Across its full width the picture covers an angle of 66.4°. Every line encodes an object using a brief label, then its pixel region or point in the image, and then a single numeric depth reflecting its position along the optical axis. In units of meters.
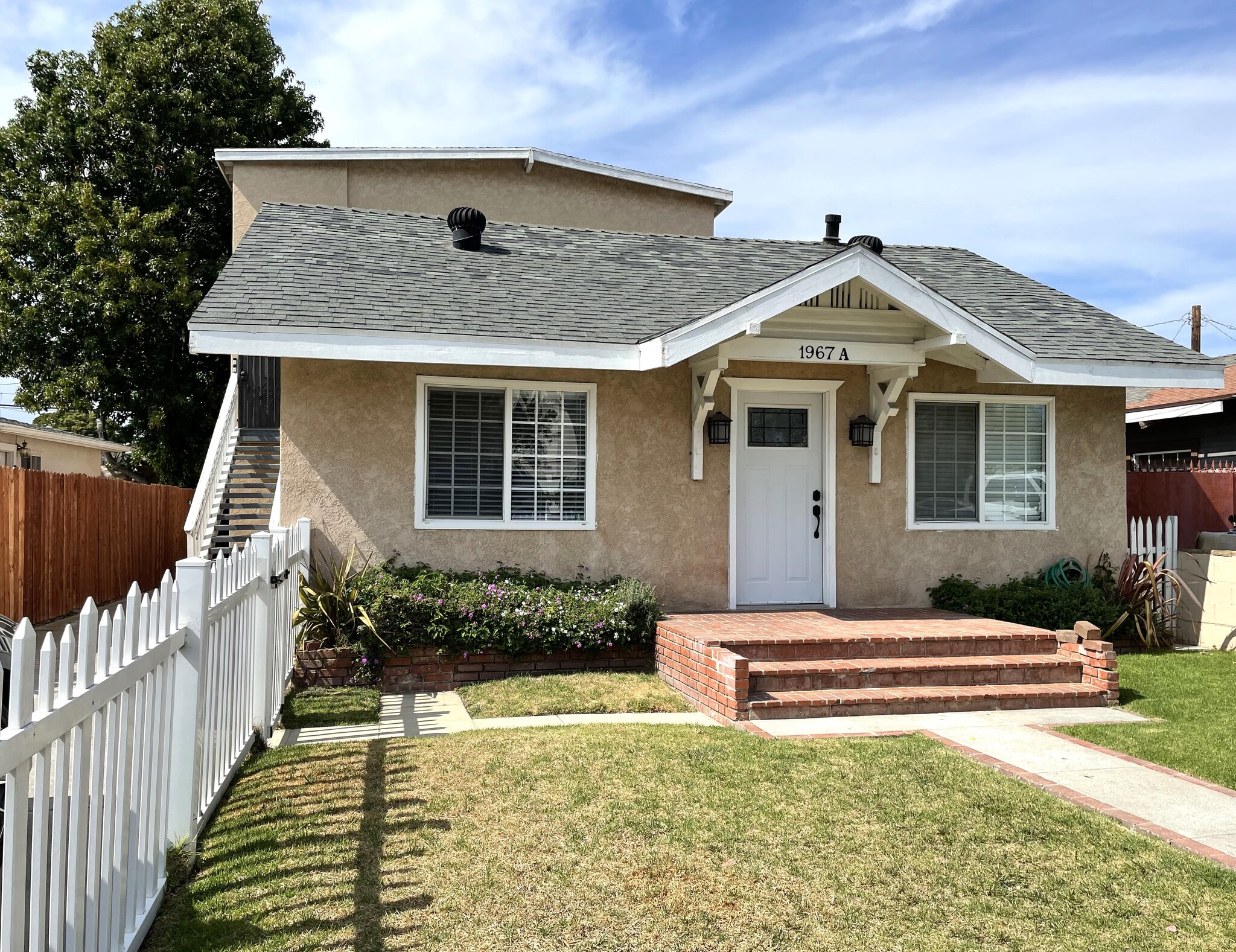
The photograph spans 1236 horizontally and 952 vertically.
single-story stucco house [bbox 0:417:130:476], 24.77
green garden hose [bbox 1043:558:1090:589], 10.98
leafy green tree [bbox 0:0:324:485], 22.48
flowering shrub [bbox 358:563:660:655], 8.77
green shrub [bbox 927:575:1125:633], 10.14
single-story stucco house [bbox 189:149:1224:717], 9.50
